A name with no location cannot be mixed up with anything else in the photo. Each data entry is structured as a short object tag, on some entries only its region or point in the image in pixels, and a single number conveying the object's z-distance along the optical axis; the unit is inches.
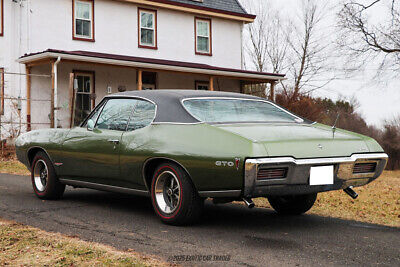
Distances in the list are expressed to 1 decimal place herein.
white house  690.2
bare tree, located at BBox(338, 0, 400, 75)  925.8
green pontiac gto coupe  178.7
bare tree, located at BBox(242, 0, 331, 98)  1434.5
